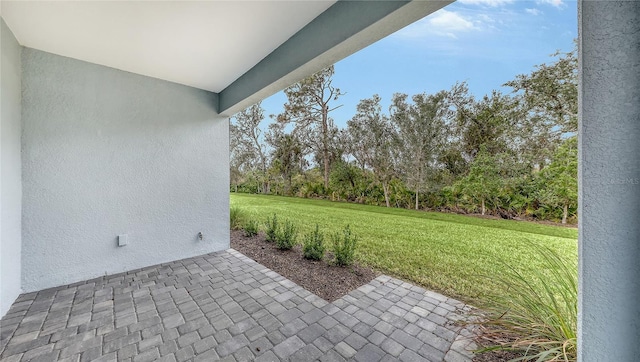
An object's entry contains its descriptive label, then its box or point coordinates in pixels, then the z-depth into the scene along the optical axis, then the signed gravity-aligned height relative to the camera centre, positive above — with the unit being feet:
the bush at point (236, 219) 19.99 -3.54
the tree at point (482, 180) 25.77 +0.11
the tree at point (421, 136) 30.89 +6.24
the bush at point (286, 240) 14.56 -3.84
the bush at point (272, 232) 16.15 -3.70
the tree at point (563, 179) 19.80 +0.21
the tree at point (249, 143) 51.21 +8.38
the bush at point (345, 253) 11.88 -3.81
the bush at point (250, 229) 17.67 -3.84
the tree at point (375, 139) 34.32 +6.55
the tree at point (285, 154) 47.76 +5.50
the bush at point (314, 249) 12.78 -3.88
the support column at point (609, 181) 3.22 +0.01
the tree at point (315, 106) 42.16 +13.97
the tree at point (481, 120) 26.57 +7.55
